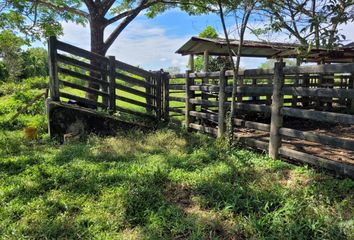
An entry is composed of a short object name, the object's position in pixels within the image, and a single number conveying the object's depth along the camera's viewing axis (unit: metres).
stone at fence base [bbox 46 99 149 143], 7.05
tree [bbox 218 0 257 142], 5.65
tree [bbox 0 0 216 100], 9.68
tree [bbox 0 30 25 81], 35.17
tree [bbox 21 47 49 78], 42.31
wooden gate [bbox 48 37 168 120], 7.14
